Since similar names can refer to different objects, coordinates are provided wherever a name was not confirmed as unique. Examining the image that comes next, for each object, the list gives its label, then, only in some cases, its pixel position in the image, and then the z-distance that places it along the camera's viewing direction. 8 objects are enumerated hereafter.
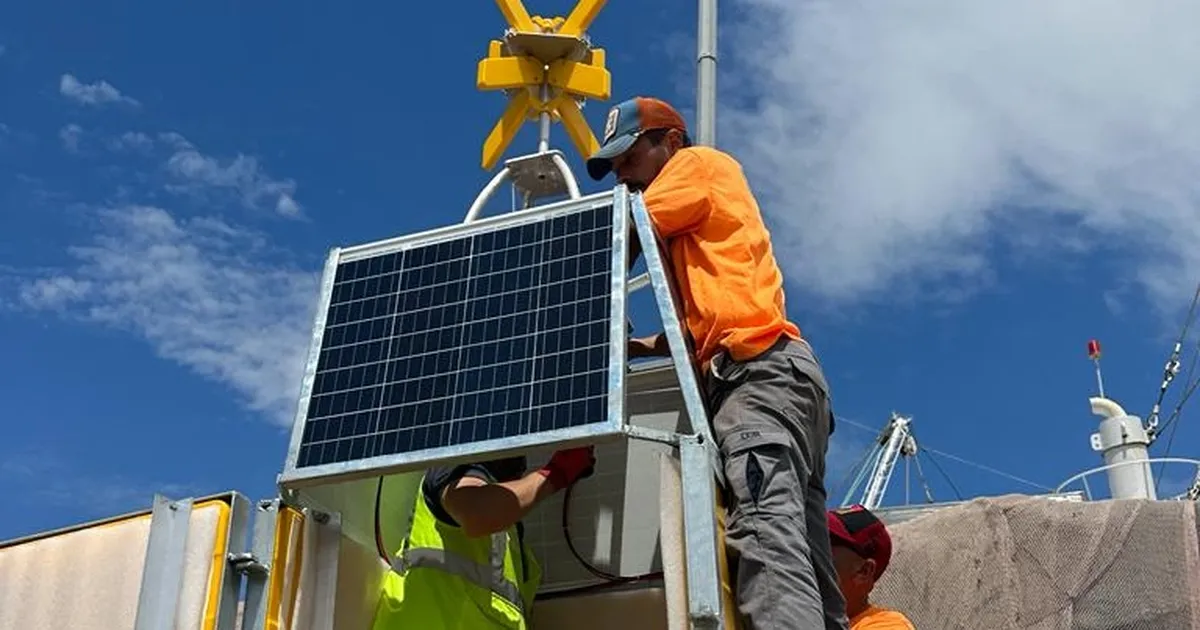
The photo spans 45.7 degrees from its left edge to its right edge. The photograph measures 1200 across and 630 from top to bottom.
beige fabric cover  7.21
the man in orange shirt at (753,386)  3.91
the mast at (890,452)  24.67
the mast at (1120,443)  11.95
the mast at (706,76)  7.59
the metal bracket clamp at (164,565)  3.92
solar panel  4.03
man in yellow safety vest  4.39
